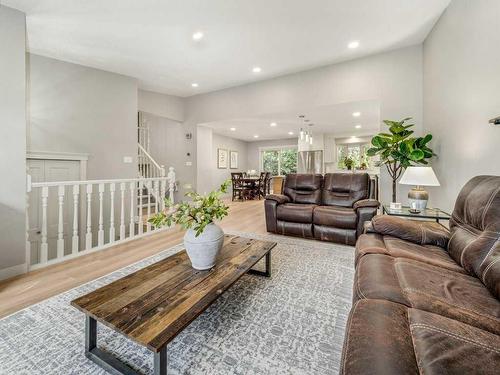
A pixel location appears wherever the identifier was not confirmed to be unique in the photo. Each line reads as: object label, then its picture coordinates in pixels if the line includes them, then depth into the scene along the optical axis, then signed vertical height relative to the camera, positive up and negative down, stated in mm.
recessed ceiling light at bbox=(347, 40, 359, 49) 3453 +2124
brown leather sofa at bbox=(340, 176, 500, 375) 679 -486
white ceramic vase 1513 -402
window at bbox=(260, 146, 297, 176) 9695 +1090
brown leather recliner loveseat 3070 -308
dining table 7717 +8
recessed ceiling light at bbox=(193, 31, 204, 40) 3137 +2028
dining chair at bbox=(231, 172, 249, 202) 7809 -96
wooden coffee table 979 -585
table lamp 2412 +57
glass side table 2467 -298
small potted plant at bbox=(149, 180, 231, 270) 1523 -267
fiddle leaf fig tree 2920 +503
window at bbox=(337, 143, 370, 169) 8055 +1216
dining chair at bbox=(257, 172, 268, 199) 8070 +10
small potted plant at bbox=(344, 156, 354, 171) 6465 +636
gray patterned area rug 1207 -911
